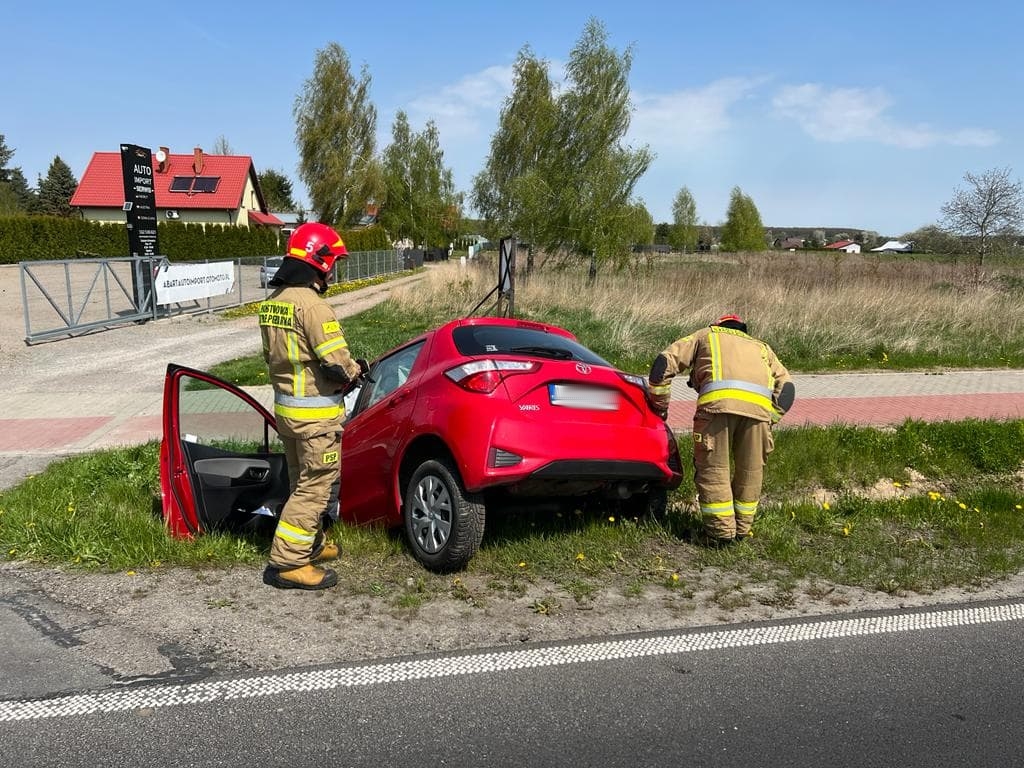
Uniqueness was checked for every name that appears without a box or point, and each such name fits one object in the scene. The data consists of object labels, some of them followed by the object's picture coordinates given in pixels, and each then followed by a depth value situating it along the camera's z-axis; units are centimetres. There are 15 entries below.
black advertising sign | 2058
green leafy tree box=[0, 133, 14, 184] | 8656
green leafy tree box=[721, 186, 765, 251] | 8912
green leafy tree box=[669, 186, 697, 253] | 9196
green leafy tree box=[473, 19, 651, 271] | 2920
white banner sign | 2089
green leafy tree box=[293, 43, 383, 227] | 6219
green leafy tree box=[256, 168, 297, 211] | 10775
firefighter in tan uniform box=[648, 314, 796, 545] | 493
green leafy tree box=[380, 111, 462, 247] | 7306
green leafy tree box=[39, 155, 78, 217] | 8126
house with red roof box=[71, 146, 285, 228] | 6291
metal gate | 1717
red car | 434
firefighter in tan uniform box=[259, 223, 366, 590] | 438
